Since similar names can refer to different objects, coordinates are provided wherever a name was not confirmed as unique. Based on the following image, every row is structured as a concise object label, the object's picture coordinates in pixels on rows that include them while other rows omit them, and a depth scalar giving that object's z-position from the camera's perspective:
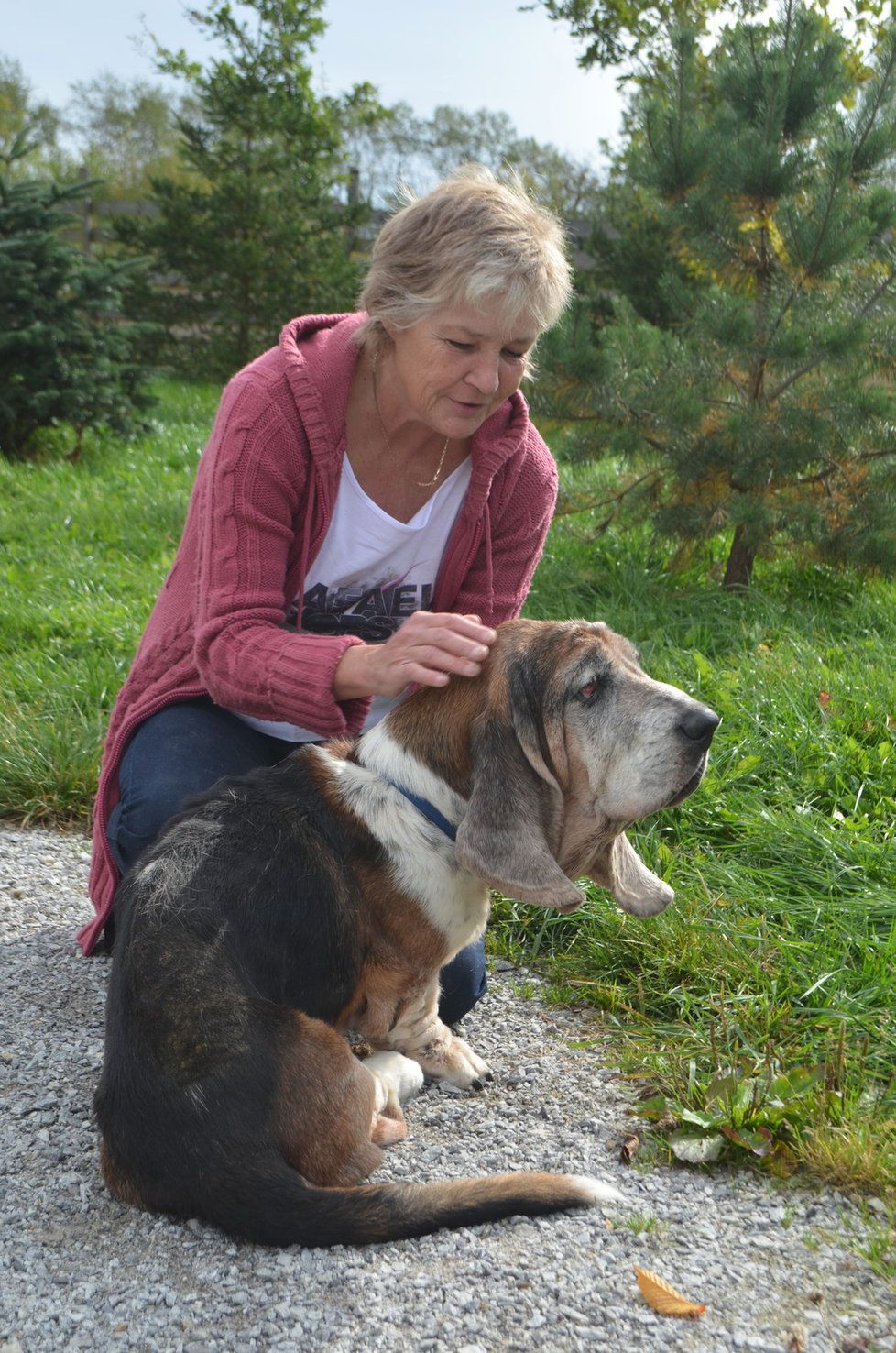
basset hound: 2.68
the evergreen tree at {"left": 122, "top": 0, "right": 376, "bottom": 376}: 14.68
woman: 3.51
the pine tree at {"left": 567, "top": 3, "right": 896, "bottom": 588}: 6.04
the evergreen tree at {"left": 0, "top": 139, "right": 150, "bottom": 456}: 10.78
